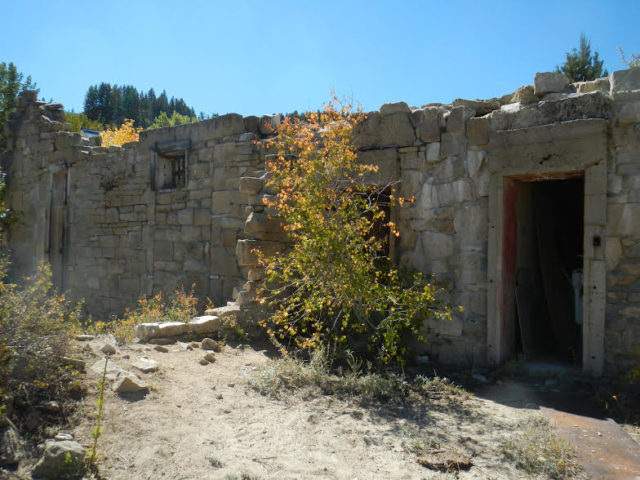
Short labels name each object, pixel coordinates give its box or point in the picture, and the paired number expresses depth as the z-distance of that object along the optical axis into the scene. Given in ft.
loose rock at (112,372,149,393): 11.69
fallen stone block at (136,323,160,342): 16.75
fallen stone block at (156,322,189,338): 16.93
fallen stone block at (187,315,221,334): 17.56
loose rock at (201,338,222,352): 16.57
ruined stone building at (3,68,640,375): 13.91
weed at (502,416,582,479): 9.46
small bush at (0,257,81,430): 9.97
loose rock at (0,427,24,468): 8.74
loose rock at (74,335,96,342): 15.05
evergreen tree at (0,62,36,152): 45.11
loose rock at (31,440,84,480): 8.52
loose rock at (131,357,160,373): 13.35
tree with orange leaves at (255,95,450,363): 14.94
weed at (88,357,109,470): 8.87
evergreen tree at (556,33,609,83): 53.26
